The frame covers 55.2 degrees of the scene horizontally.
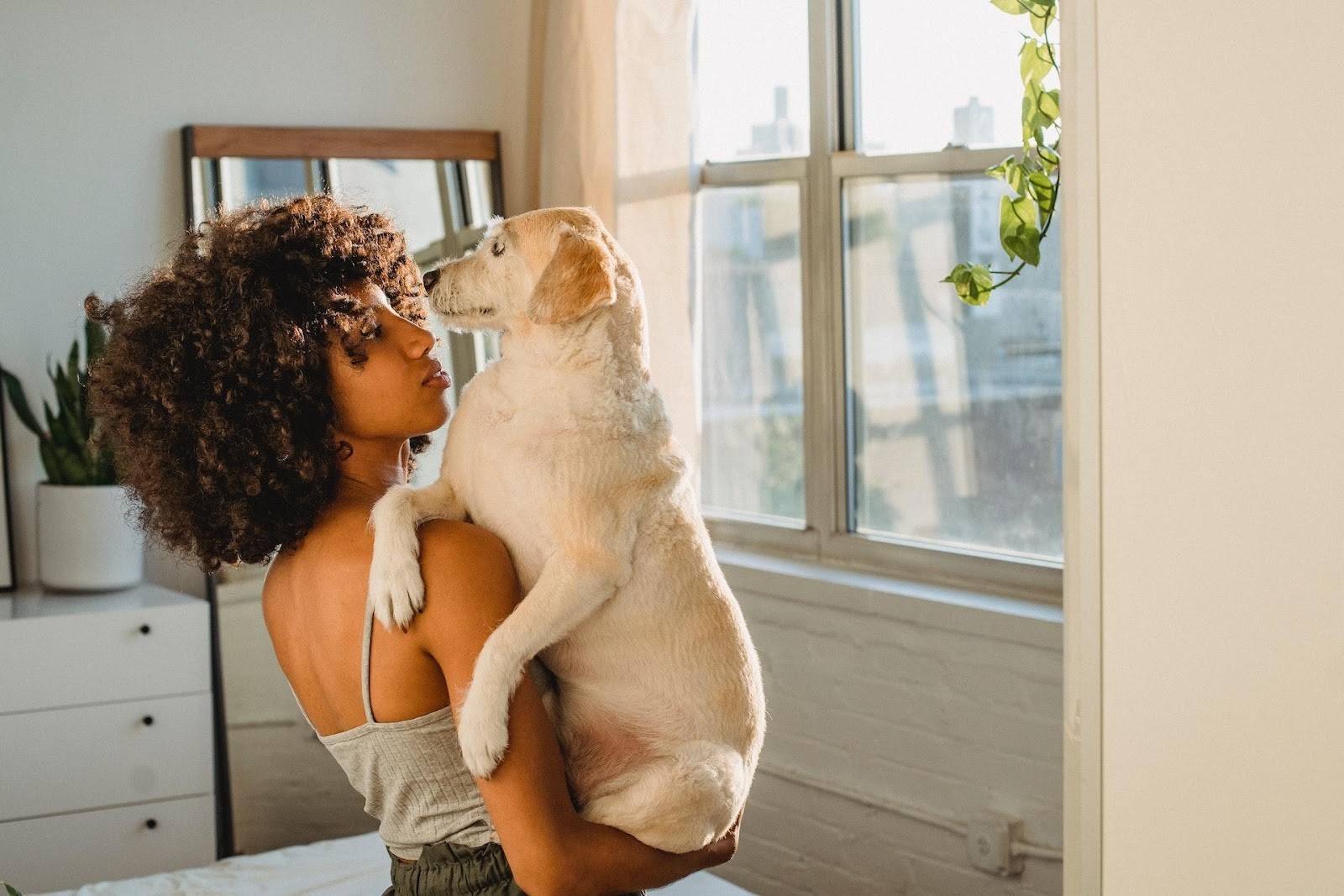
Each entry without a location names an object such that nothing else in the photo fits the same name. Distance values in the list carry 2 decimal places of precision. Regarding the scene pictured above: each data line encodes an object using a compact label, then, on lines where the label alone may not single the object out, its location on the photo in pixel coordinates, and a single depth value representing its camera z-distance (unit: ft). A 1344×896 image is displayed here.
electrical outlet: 7.95
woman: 3.65
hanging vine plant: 4.36
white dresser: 8.64
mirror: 9.91
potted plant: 9.20
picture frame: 9.57
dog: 3.67
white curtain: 9.77
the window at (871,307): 8.44
